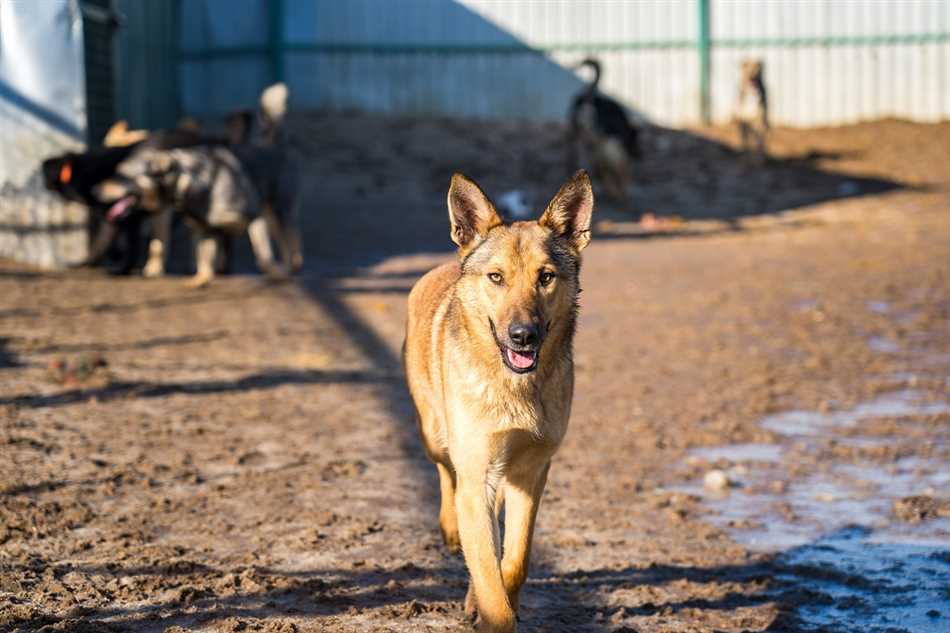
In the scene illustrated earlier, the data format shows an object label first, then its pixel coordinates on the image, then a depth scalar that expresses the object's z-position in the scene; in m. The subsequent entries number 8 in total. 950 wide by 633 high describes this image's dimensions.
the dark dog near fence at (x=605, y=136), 18.17
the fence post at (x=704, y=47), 23.02
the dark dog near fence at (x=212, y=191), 10.89
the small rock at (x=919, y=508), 5.36
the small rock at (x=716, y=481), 5.82
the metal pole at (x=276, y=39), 23.20
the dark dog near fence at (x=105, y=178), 10.96
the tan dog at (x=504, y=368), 3.91
